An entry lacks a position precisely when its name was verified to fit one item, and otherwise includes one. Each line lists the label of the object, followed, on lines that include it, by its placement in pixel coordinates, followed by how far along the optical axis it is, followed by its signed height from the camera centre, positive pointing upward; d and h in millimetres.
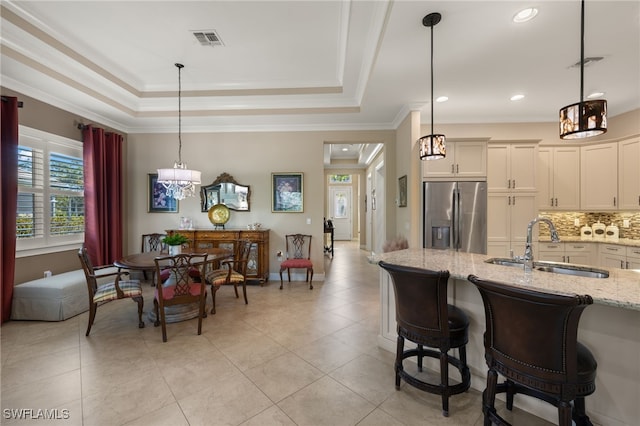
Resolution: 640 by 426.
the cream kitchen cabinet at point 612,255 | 3696 -640
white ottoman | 3141 -1066
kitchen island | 1416 -700
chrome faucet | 1906 -289
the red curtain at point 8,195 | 3051 +225
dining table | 2896 -585
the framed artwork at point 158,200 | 5070 +261
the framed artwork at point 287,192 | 4992 +405
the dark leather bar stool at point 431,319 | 1686 -738
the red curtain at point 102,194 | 4160 +323
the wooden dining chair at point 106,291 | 2794 -870
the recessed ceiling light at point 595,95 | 3504 +1611
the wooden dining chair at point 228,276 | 3408 -862
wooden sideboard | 4586 -471
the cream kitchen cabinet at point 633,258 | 3503 -621
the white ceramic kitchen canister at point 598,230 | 4312 -295
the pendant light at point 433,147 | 2461 +627
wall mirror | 4984 +380
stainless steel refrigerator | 3895 -51
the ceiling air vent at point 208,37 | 2883 +2011
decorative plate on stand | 4816 -32
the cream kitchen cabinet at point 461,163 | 3984 +764
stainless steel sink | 1854 -428
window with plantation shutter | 3430 +302
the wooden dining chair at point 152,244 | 4926 -576
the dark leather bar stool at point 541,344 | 1227 -671
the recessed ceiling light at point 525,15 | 2039 +1587
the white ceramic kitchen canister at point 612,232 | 4148 -328
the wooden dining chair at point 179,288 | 2734 -851
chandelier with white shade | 3447 +477
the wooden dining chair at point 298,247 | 4977 -654
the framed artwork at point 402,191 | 4230 +368
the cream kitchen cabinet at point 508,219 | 4164 -105
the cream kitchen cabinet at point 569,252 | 4104 -632
